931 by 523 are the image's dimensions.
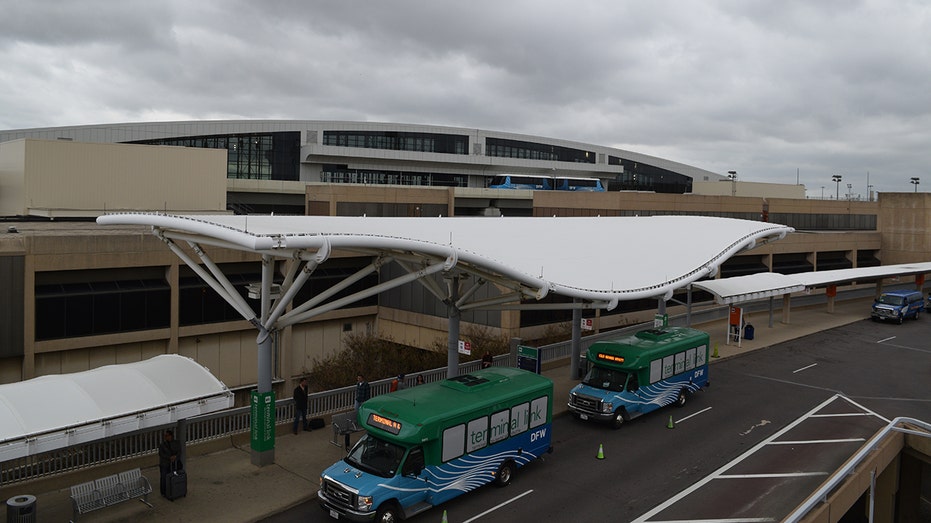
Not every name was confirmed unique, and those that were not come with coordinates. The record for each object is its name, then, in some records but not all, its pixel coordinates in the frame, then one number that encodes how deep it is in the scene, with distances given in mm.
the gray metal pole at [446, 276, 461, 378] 23016
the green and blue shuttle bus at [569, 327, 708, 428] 21844
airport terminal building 25578
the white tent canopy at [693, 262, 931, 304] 35438
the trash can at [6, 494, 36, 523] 13109
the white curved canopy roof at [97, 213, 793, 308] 16328
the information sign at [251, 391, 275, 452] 17656
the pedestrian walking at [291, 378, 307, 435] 20453
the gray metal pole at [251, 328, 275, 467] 17703
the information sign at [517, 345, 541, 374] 25672
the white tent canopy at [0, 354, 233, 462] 12812
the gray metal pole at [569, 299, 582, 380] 27297
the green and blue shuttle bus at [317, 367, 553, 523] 14430
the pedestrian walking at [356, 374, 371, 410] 21359
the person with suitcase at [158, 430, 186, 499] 15656
